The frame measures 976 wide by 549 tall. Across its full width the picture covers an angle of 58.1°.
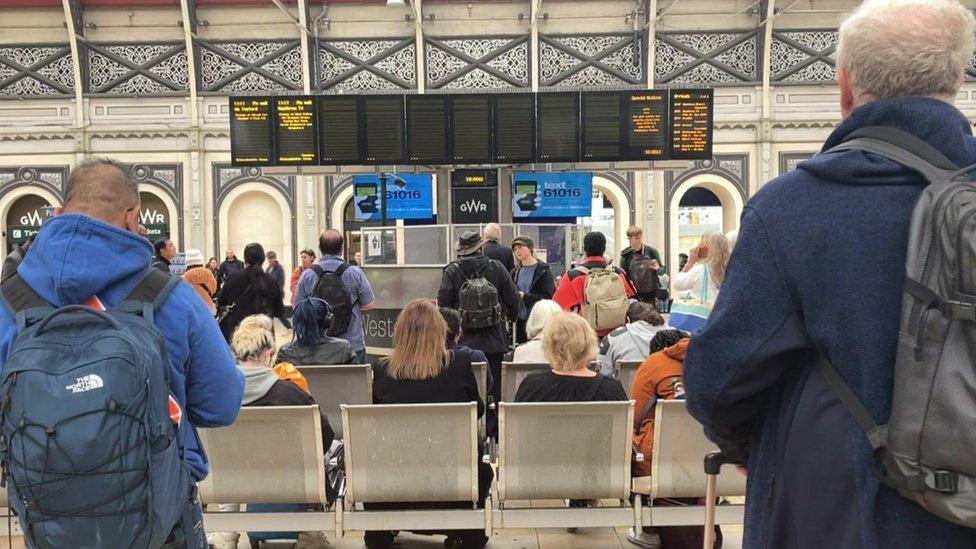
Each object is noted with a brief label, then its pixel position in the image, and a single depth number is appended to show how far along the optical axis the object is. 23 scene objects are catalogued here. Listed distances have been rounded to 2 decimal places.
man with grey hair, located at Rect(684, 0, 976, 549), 1.34
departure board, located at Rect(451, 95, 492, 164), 10.88
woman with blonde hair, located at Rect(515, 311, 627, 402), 3.90
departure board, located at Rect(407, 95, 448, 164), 10.87
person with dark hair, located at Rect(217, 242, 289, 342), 7.23
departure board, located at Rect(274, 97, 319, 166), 10.99
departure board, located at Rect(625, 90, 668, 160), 11.10
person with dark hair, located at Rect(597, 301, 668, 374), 5.27
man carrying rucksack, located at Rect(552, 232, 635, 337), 6.66
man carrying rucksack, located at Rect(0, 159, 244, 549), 1.84
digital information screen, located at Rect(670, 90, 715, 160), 11.34
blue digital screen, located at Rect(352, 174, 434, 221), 12.52
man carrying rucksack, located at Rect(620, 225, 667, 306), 8.73
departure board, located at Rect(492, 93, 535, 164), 10.89
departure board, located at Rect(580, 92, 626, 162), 10.95
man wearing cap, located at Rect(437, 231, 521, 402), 6.12
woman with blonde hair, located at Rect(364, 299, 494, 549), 4.09
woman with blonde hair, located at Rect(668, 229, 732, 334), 5.06
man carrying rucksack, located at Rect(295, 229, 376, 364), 6.40
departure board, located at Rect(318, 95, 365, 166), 10.94
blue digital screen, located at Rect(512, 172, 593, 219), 12.17
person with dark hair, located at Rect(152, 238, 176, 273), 6.62
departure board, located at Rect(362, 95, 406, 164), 10.91
